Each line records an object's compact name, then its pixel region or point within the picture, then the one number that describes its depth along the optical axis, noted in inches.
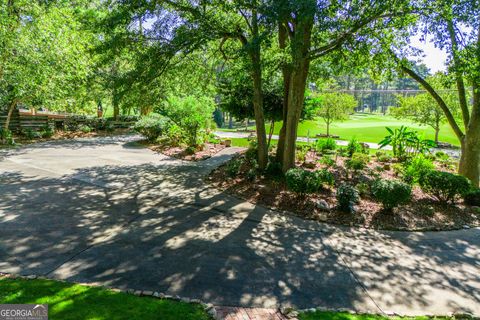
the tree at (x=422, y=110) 844.6
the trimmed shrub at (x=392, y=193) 283.6
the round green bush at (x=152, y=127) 665.0
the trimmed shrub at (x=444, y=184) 311.6
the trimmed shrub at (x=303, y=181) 302.4
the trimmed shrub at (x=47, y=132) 671.8
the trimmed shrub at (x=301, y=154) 470.0
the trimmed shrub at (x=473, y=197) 325.8
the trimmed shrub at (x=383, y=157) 507.6
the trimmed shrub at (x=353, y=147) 539.8
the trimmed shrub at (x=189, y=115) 569.0
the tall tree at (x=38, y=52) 477.7
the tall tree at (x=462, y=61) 267.7
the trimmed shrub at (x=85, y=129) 794.8
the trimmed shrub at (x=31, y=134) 639.8
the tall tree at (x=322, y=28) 239.7
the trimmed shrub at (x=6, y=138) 561.3
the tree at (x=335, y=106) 892.6
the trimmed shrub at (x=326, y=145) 578.6
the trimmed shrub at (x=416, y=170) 343.4
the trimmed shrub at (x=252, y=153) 467.1
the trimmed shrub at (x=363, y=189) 335.7
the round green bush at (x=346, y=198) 286.8
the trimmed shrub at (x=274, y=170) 395.5
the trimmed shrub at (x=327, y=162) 445.7
